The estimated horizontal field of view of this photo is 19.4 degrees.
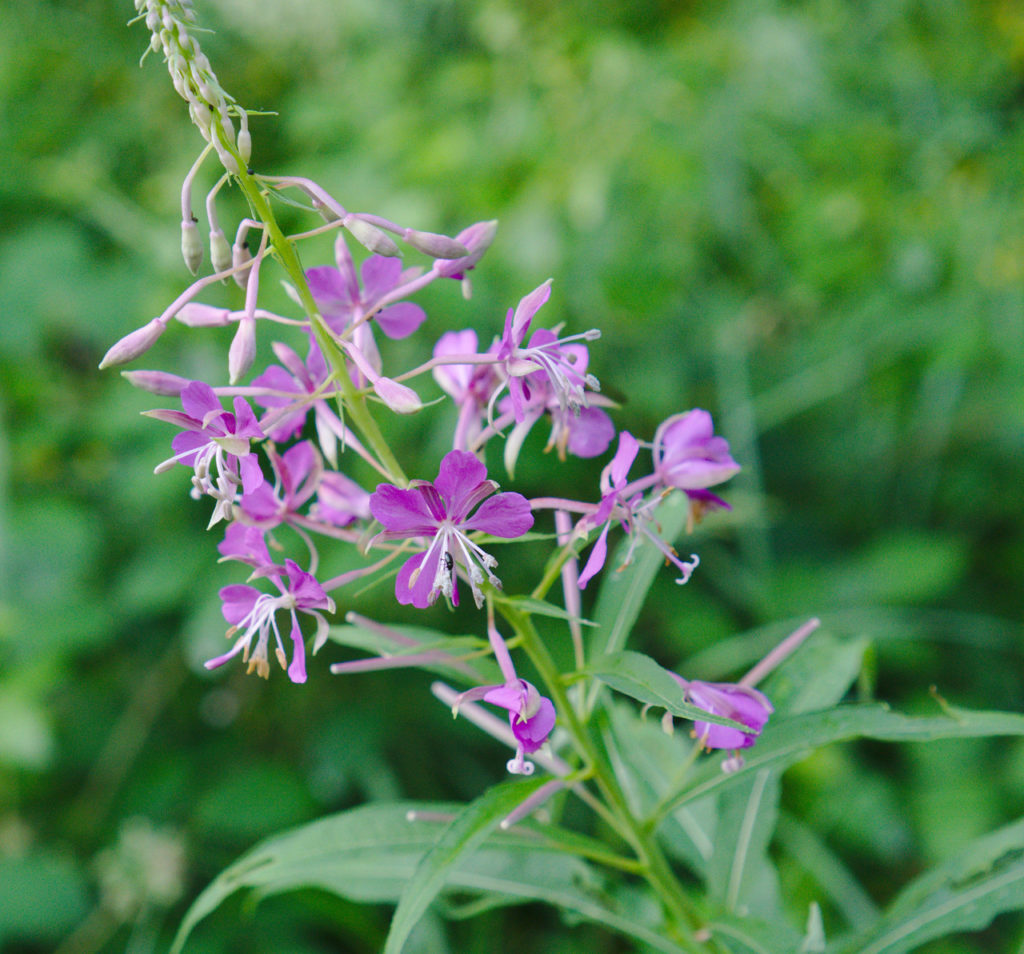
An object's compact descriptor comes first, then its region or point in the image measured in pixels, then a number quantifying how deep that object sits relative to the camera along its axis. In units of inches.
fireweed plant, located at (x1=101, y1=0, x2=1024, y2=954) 20.0
